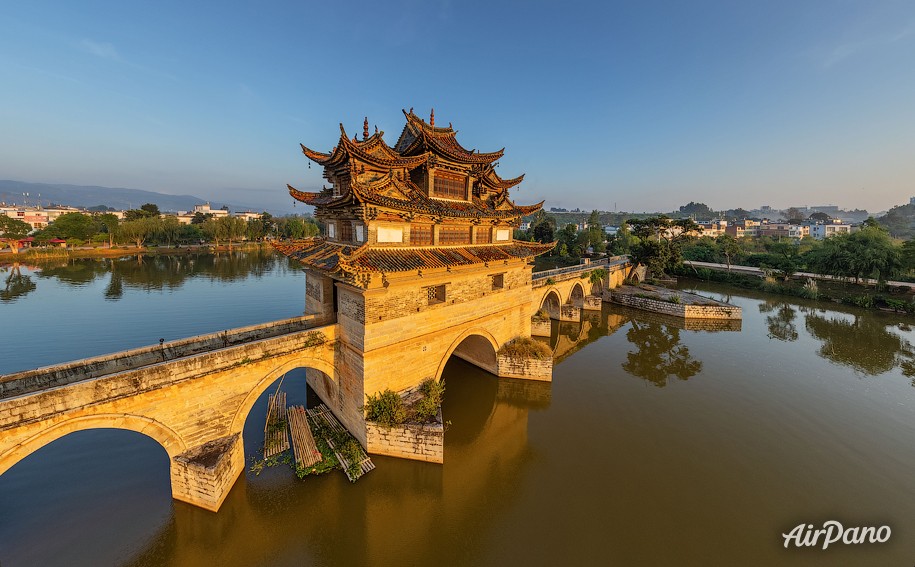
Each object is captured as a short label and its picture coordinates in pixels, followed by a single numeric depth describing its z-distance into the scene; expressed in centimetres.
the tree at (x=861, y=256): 3903
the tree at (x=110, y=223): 7062
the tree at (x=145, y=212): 8494
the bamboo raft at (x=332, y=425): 1248
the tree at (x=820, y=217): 15650
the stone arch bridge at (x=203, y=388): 873
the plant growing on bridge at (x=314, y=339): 1329
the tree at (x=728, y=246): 5652
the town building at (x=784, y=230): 11025
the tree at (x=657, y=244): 4281
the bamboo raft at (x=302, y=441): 1265
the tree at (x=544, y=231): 8006
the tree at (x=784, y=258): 4881
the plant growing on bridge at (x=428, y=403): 1379
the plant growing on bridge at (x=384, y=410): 1323
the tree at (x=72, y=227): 6725
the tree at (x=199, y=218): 10633
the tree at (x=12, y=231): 6109
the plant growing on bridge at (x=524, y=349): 2040
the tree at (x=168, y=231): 7508
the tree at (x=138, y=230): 7062
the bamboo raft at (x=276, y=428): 1337
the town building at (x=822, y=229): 10997
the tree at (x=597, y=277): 3778
